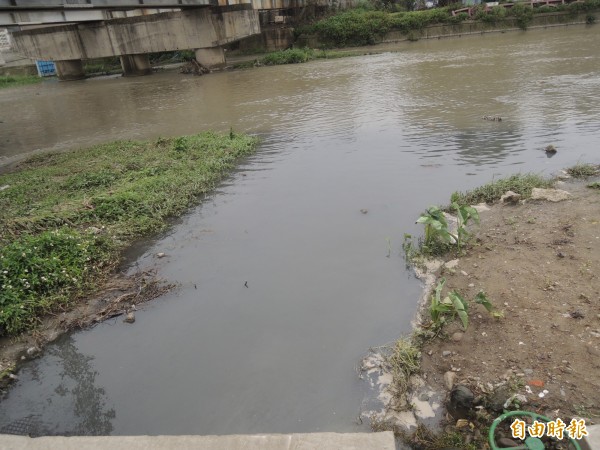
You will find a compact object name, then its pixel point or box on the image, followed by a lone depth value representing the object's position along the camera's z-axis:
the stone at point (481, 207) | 5.82
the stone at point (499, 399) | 2.94
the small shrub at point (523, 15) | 28.22
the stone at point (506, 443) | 2.70
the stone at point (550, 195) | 5.69
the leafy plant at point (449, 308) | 3.56
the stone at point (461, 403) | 3.01
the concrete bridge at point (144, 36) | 23.64
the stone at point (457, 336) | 3.61
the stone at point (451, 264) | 4.67
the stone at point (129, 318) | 4.39
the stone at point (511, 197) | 5.79
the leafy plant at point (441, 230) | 4.73
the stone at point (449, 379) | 3.20
